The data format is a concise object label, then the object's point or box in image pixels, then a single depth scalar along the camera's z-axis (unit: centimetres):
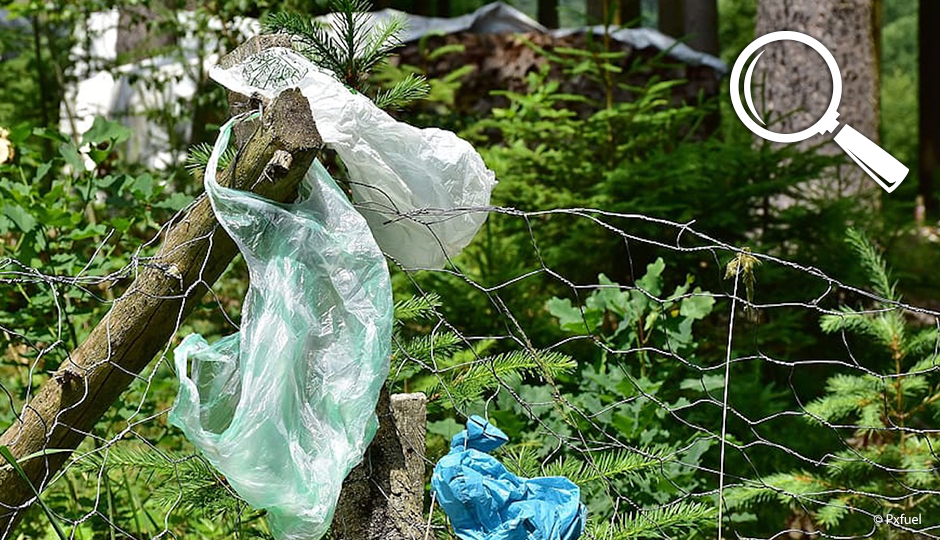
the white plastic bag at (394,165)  256
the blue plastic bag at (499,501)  251
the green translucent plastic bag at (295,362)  248
